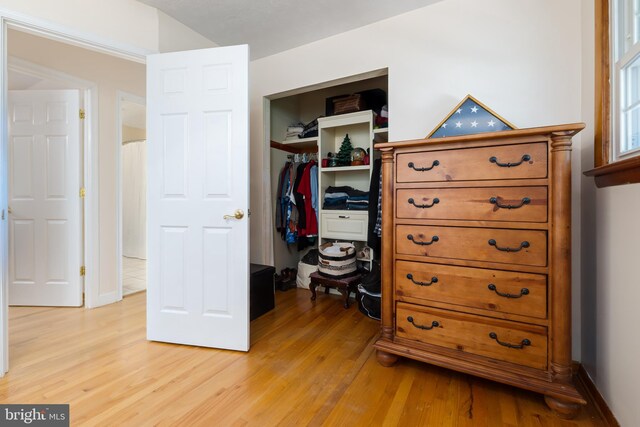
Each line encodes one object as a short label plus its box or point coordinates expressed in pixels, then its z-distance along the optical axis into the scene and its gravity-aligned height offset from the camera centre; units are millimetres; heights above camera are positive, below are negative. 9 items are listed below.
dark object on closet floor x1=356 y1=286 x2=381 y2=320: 2406 -825
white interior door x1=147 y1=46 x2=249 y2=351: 1876 +89
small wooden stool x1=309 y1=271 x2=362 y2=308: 2705 -716
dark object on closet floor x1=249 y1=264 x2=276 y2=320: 2410 -708
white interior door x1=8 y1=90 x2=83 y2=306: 2676 +53
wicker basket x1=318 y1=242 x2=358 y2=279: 2766 -513
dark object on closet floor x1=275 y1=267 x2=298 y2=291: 3222 -801
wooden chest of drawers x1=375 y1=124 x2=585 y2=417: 1285 -243
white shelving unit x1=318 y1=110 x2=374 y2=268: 2889 +408
